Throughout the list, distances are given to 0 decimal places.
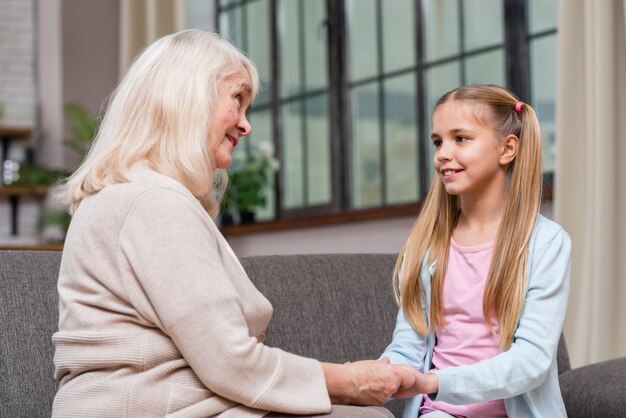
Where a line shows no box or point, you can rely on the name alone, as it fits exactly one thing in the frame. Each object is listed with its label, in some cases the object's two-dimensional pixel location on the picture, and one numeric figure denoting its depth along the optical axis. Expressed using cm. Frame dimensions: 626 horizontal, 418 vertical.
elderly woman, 148
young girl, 180
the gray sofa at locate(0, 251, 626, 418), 197
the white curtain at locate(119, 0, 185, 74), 584
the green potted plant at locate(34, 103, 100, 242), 594
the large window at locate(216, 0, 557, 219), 421
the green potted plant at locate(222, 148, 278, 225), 531
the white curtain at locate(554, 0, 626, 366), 334
